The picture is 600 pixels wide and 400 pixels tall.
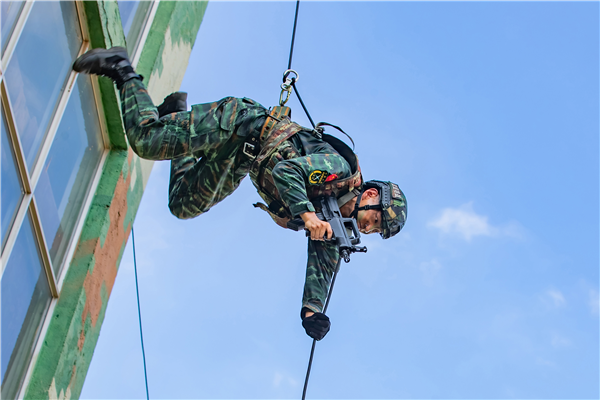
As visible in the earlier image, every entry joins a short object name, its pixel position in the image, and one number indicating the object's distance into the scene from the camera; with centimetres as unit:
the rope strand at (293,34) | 1211
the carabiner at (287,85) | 1103
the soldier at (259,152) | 1081
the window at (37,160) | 1053
